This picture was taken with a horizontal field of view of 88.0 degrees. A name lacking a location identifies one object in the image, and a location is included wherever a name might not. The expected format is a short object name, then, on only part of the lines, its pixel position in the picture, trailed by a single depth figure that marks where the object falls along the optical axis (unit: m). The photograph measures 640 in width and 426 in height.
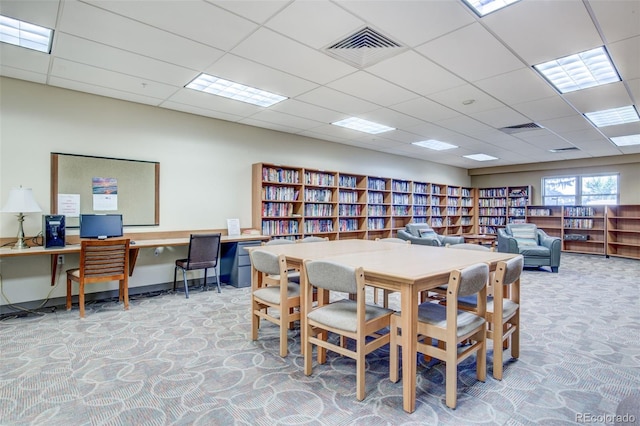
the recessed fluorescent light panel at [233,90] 3.87
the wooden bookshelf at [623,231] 8.17
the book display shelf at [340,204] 5.81
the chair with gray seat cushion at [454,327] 1.96
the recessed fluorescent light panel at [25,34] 2.70
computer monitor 4.04
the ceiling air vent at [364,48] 2.81
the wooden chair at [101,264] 3.58
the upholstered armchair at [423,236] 6.70
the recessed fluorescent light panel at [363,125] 5.44
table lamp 3.49
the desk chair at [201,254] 4.41
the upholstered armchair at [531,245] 6.26
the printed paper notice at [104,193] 4.28
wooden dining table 1.95
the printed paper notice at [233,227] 5.32
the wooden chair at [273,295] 2.62
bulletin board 4.03
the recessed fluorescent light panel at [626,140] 6.27
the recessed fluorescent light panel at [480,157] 8.44
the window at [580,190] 8.84
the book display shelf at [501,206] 10.01
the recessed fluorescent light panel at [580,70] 3.13
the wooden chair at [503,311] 2.29
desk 3.40
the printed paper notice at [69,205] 4.03
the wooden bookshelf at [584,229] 8.72
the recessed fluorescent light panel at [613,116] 4.65
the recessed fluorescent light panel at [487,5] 2.33
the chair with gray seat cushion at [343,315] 2.03
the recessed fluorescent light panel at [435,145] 6.97
